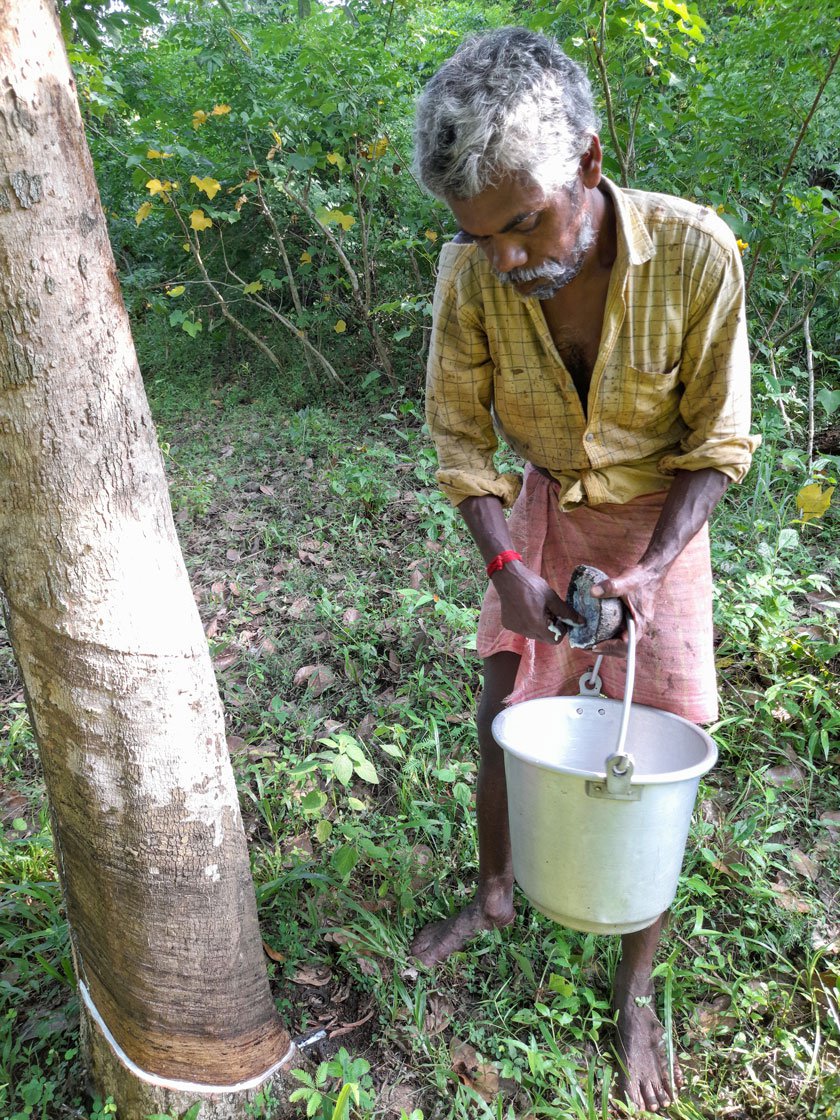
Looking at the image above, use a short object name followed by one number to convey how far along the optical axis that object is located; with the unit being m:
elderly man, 1.36
